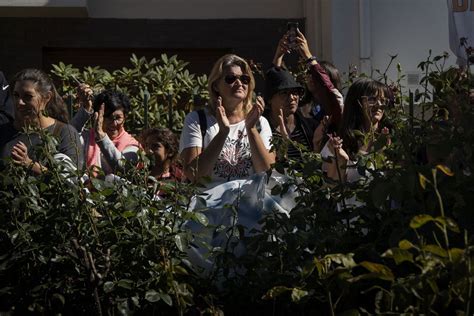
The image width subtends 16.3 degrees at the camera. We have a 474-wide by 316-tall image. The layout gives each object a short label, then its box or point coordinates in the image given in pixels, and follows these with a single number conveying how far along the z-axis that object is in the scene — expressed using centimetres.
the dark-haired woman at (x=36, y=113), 867
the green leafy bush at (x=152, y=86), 1251
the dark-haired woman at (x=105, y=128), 979
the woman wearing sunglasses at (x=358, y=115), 828
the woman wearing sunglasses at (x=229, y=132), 838
